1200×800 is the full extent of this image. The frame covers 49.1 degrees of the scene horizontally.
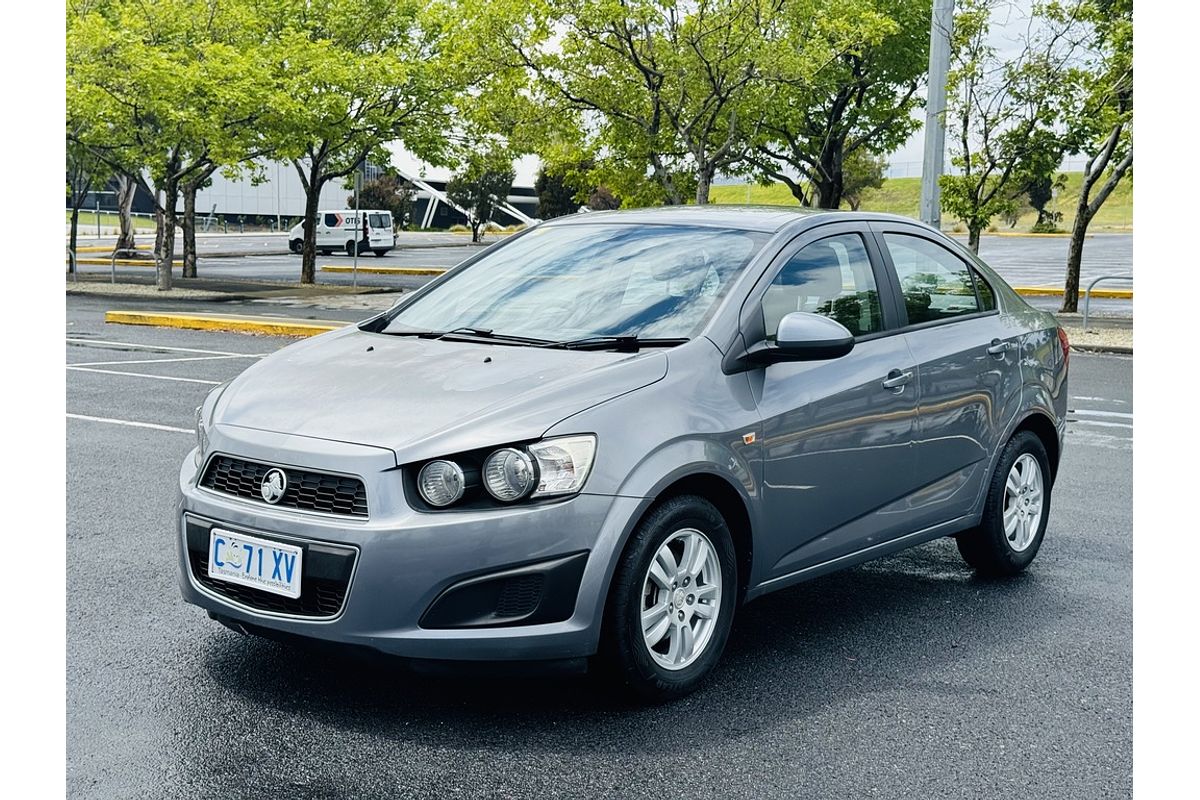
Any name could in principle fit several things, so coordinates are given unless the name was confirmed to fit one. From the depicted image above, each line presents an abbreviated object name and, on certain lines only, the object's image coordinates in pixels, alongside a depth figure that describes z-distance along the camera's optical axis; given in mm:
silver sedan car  3867
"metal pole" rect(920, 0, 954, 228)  16172
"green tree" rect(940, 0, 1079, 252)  20422
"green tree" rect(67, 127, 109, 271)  34781
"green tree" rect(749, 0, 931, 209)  29641
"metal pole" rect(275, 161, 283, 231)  82188
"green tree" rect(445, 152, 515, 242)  68312
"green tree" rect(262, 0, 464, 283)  26359
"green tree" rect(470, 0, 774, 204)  22344
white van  48219
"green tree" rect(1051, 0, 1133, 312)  19797
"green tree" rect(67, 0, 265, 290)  25078
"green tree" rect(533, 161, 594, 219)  77062
